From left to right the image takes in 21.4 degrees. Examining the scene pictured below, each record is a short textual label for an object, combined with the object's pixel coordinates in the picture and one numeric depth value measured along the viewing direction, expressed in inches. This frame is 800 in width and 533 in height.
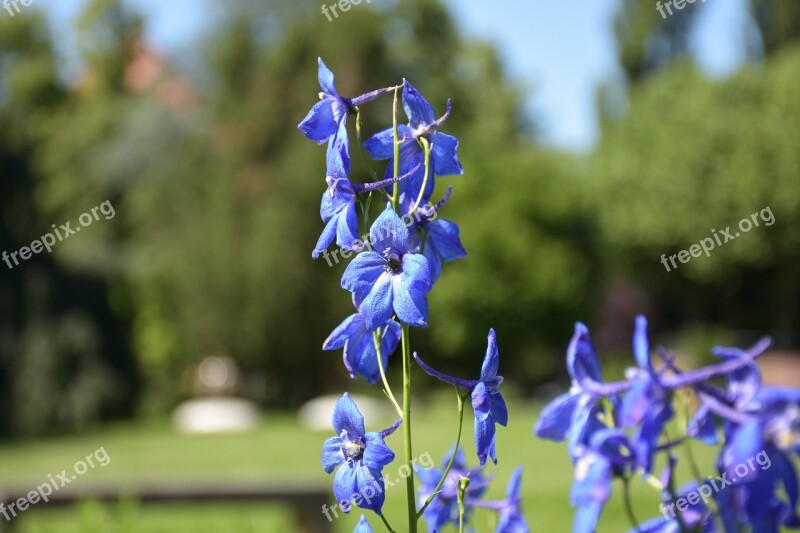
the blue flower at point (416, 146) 27.1
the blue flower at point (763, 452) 23.1
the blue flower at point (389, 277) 25.4
